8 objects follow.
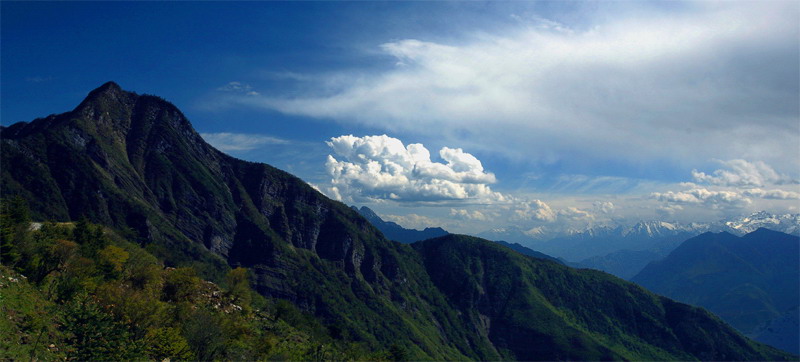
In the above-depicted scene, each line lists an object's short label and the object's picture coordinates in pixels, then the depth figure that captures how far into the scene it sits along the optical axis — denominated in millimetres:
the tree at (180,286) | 86594
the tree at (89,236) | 93350
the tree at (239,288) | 107856
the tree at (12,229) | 68250
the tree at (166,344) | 59781
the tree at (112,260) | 79750
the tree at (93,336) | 51219
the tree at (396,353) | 161625
